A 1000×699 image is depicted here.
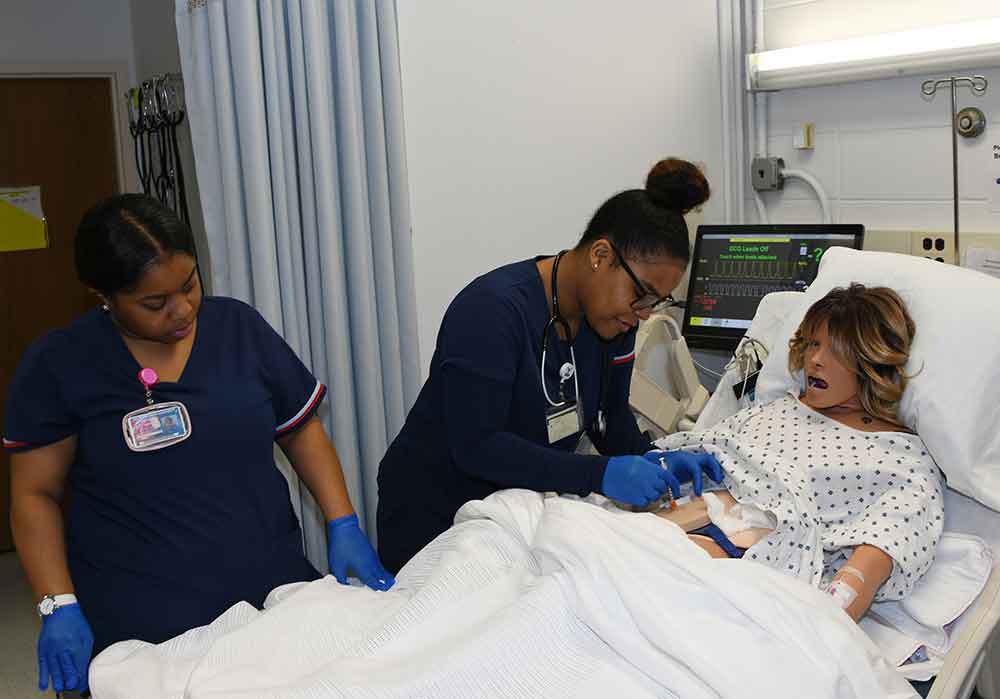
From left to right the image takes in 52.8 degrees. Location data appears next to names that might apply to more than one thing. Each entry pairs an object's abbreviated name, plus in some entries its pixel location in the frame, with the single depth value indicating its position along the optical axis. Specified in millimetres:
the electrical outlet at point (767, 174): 3373
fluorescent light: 2719
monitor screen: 2998
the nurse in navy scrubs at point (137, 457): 1598
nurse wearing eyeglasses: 1723
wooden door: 4121
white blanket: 1322
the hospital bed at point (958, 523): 1533
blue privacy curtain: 2359
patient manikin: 1758
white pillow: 1951
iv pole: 2820
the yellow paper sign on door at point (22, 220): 4102
